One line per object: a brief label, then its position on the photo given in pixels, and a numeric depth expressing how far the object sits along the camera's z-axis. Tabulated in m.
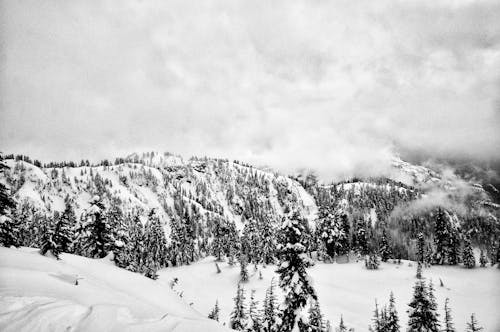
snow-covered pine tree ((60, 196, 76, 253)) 38.38
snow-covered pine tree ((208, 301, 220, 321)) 40.41
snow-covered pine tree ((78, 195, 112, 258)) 38.91
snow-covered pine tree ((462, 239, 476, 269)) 80.57
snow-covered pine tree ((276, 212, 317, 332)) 20.62
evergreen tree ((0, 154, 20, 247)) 24.39
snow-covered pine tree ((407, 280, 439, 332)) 25.19
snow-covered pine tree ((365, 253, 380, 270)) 80.81
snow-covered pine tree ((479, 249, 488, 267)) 82.30
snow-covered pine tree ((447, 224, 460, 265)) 86.62
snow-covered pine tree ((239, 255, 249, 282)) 72.21
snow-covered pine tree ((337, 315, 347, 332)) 41.30
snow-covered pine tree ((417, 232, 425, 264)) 90.12
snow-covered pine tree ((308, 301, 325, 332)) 20.40
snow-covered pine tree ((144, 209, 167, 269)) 96.81
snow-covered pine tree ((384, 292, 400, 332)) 32.91
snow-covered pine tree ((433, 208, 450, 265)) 88.00
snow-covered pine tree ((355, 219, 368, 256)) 94.00
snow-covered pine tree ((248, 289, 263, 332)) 34.86
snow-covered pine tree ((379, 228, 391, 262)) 90.06
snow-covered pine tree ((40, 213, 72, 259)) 24.88
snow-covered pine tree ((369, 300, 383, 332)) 38.25
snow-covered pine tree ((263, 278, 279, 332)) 33.72
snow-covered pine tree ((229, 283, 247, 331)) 37.50
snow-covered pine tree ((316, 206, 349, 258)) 93.19
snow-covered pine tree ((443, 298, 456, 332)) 29.94
